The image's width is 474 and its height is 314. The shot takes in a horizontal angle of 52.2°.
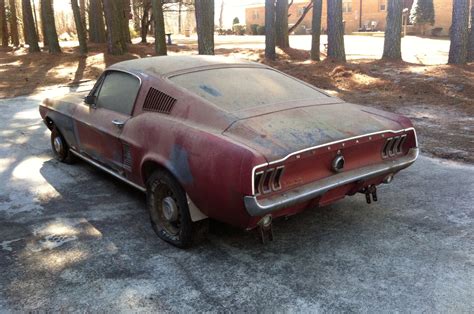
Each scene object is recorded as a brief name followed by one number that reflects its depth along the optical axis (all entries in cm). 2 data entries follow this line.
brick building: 4563
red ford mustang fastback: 332
